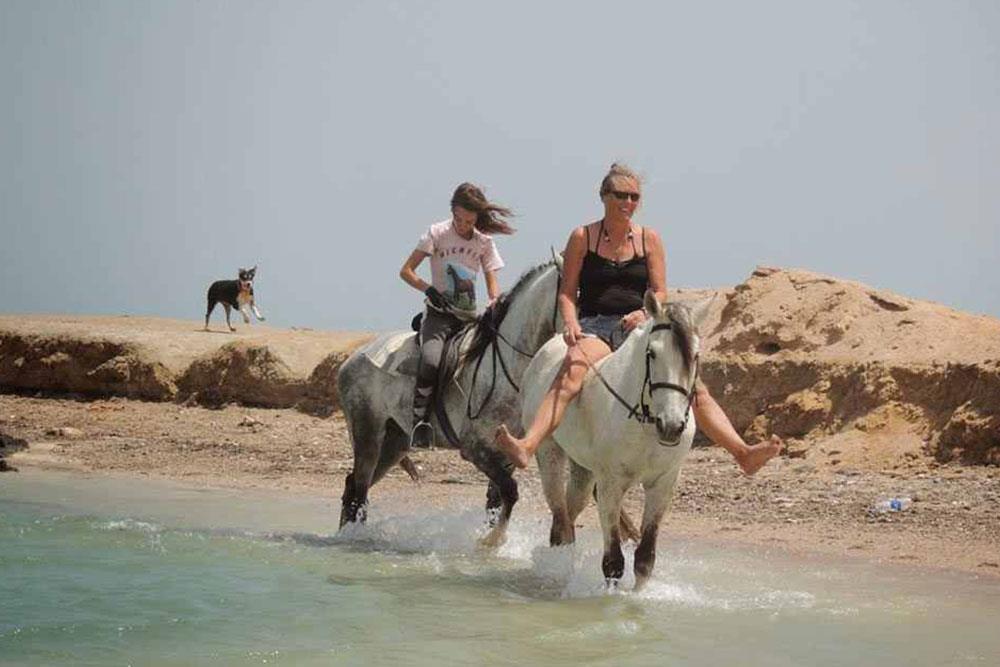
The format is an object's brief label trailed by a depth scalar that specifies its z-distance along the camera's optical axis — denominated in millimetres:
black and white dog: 31453
